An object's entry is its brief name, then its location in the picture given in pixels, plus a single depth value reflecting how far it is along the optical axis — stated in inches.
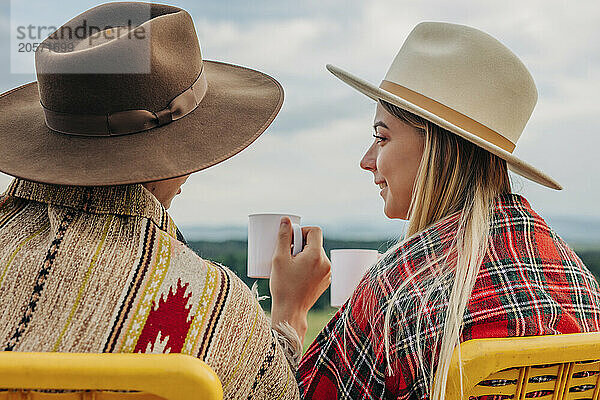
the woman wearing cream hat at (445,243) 34.4
